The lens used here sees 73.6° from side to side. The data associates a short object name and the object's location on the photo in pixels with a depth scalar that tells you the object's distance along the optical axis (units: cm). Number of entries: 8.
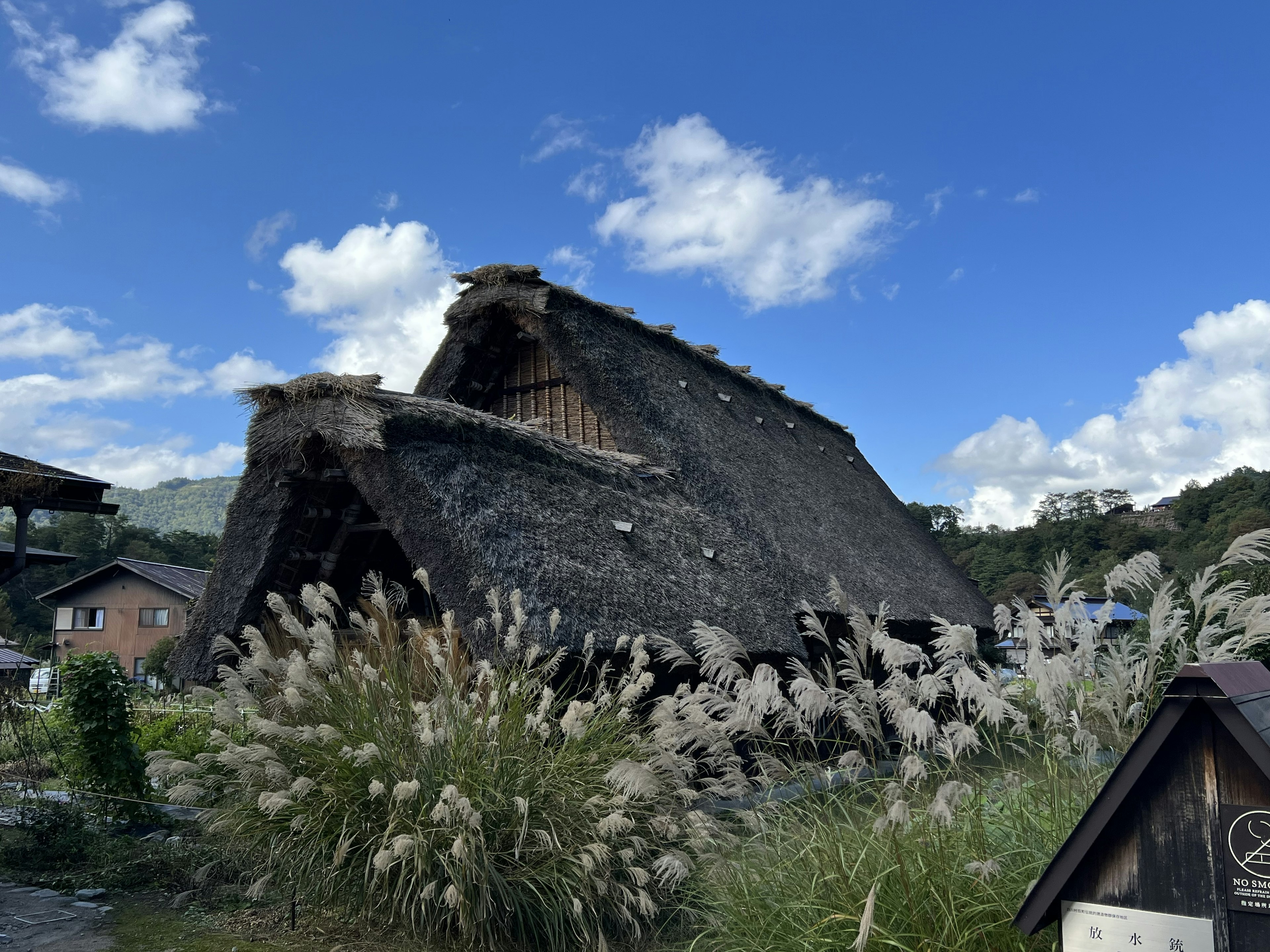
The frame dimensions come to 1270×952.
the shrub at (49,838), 574
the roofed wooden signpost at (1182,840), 215
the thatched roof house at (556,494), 611
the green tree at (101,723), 639
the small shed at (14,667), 1070
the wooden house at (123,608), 2945
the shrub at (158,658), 2339
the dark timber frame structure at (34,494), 801
